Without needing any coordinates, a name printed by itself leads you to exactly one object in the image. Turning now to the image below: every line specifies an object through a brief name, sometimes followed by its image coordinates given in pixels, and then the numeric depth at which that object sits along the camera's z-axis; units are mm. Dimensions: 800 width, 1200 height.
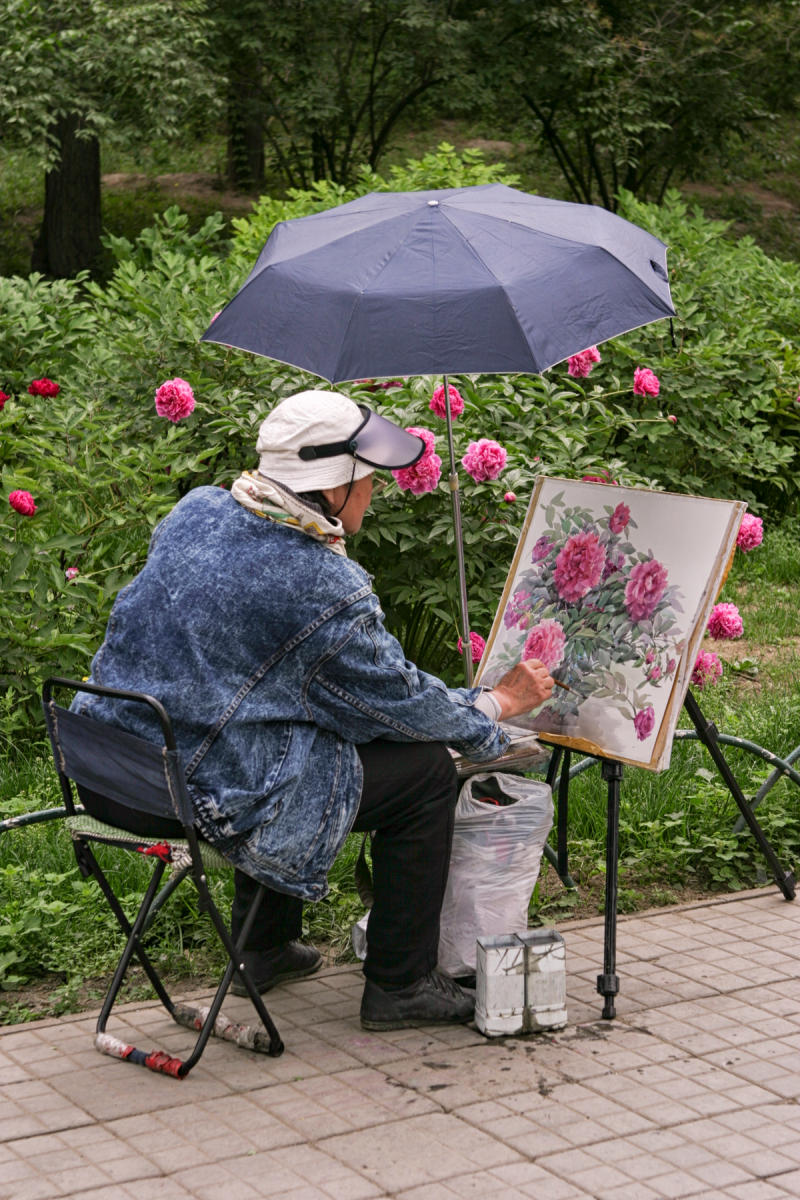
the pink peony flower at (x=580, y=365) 5520
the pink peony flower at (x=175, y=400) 5543
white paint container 3574
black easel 3723
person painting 3283
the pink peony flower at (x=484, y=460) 5047
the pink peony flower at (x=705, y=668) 5023
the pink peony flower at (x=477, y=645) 5195
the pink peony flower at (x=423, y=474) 4988
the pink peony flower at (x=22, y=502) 4992
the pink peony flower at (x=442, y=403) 5004
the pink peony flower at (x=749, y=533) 4629
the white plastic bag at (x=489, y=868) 3797
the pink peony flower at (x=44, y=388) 6227
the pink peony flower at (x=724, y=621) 4812
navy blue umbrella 3385
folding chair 3180
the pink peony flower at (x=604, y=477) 6213
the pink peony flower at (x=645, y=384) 5695
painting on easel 3809
